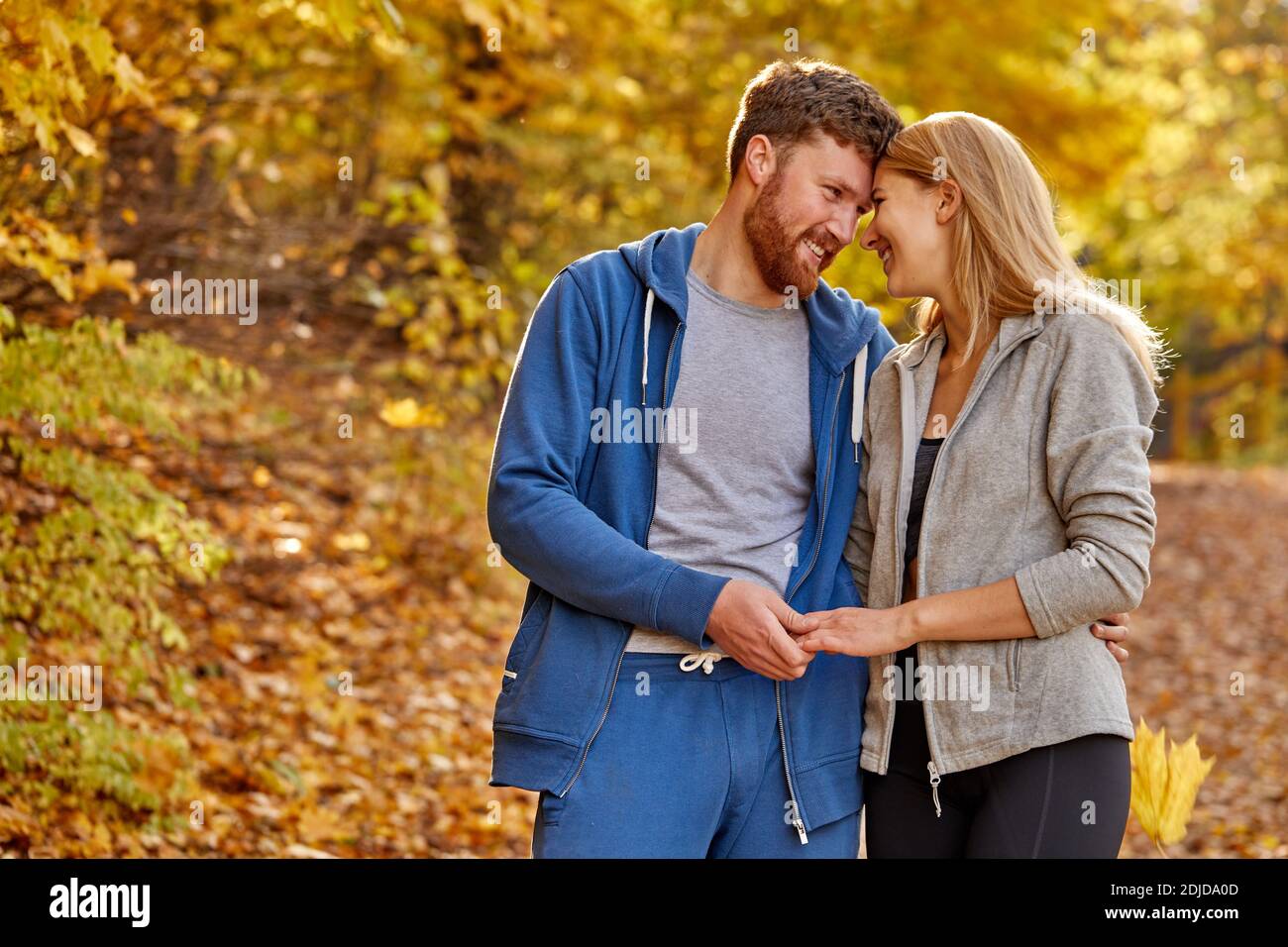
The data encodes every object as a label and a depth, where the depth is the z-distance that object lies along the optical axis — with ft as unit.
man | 8.81
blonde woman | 8.23
